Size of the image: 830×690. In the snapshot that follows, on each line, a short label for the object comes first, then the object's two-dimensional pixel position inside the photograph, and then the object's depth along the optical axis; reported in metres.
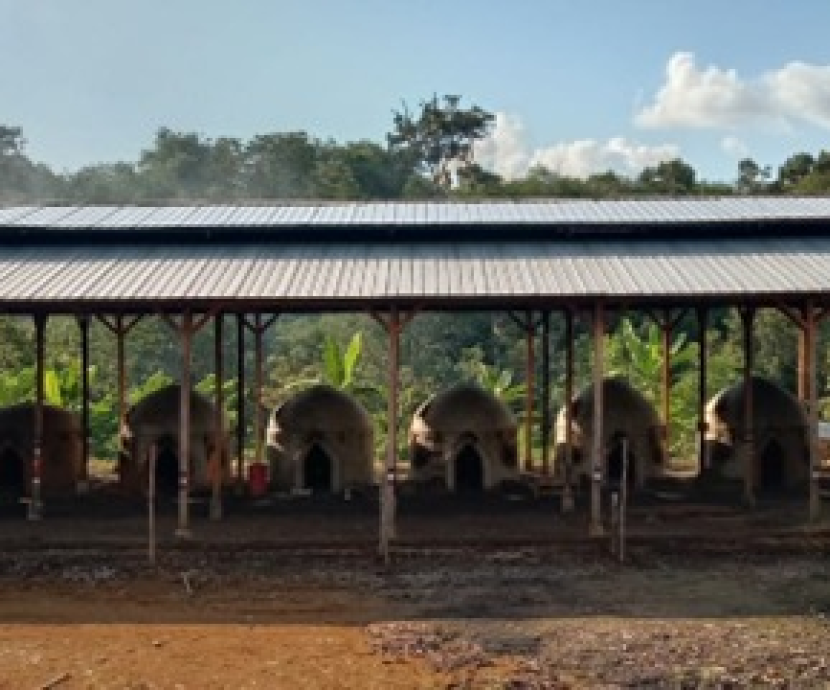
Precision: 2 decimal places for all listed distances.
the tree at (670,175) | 63.62
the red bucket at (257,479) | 24.30
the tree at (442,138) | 89.06
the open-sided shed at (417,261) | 19.08
